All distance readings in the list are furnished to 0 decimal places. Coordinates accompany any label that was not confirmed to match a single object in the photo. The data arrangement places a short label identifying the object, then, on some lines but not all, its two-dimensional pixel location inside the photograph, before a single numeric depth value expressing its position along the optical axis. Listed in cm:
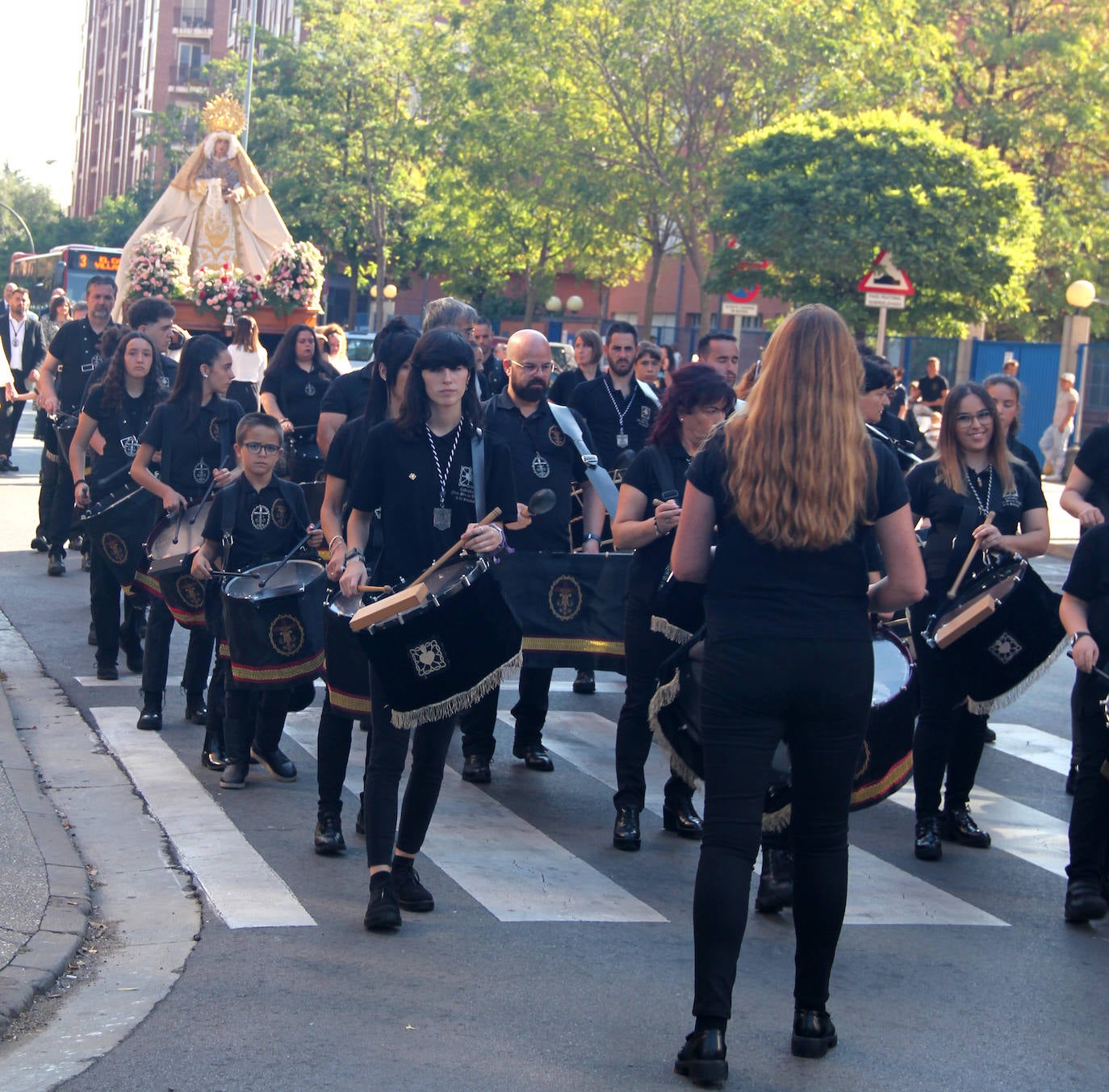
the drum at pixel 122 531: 884
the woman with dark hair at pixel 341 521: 582
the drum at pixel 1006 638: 661
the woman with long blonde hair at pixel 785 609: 423
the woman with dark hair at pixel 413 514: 539
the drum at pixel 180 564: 772
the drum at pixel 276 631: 688
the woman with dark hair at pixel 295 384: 1059
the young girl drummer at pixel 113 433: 920
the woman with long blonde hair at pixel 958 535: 678
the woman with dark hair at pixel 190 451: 817
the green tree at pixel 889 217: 2661
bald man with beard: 795
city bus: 4481
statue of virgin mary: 1845
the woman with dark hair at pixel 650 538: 637
